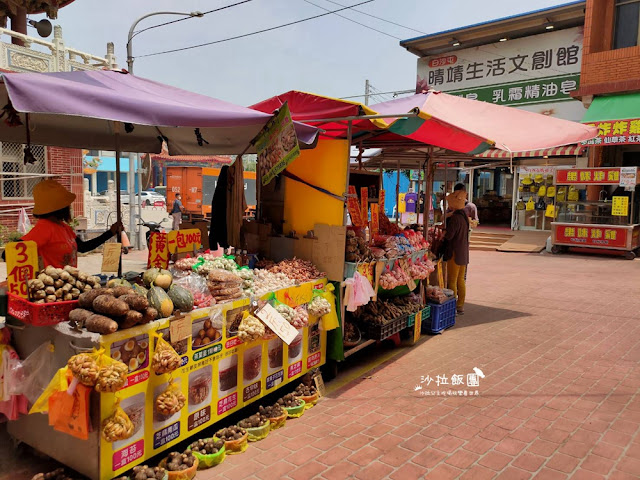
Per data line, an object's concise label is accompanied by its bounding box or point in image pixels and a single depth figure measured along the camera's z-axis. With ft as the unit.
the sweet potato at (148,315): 10.26
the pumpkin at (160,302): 10.71
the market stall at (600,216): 45.47
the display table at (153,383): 9.60
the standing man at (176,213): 54.13
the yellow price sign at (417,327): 20.84
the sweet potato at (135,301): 10.00
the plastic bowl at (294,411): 13.87
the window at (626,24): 53.11
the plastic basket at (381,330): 18.25
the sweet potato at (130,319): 9.85
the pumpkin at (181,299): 11.22
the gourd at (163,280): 11.67
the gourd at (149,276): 11.94
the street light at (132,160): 45.83
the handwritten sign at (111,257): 12.49
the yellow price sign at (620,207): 44.96
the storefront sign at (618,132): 47.60
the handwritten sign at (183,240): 14.26
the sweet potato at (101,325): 9.38
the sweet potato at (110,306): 9.64
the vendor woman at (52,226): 12.78
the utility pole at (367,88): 87.52
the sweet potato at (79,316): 9.69
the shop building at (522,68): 61.46
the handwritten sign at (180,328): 10.82
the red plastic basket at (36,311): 9.57
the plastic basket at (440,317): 22.56
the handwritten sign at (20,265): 9.64
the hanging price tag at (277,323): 13.00
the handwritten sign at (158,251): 13.56
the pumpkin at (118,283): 11.00
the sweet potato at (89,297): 10.17
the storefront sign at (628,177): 44.34
